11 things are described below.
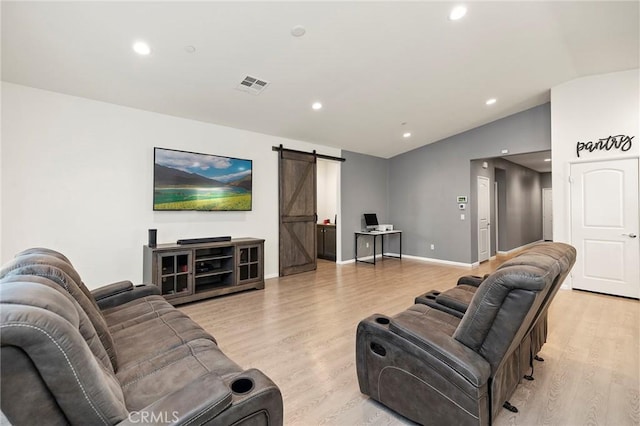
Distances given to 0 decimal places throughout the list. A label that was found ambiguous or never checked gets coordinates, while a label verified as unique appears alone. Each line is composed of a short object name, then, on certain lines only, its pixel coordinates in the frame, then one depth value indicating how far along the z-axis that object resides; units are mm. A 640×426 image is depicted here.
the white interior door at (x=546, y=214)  10469
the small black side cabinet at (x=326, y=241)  7266
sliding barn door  5684
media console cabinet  3826
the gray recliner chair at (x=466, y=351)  1447
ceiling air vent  3664
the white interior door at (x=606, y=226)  4273
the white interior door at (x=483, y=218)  6953
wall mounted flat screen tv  4160
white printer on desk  7307
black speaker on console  3873
